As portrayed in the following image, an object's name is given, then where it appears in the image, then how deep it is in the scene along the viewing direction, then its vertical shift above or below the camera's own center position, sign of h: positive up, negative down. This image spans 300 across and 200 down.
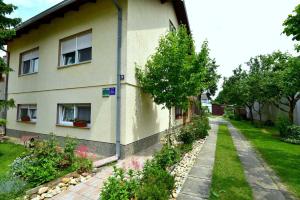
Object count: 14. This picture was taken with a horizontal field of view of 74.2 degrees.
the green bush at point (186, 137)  9.73 -1.25
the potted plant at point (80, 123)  8.55 -0.53
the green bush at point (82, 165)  5.79 -1.61
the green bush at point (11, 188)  4.38 -1.80
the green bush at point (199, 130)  11.90 -1.11
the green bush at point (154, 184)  3.65 -1.46
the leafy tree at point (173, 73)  8.16 +1.62
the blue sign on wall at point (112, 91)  7.77 +0.79
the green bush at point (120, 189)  3.83 -1.54
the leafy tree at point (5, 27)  7.92 +3.52
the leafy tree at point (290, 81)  12.22 +2.20
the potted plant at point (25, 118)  11.36 -0.44
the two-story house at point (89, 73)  7.90 +1.75
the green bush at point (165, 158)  5.46 -1.30
